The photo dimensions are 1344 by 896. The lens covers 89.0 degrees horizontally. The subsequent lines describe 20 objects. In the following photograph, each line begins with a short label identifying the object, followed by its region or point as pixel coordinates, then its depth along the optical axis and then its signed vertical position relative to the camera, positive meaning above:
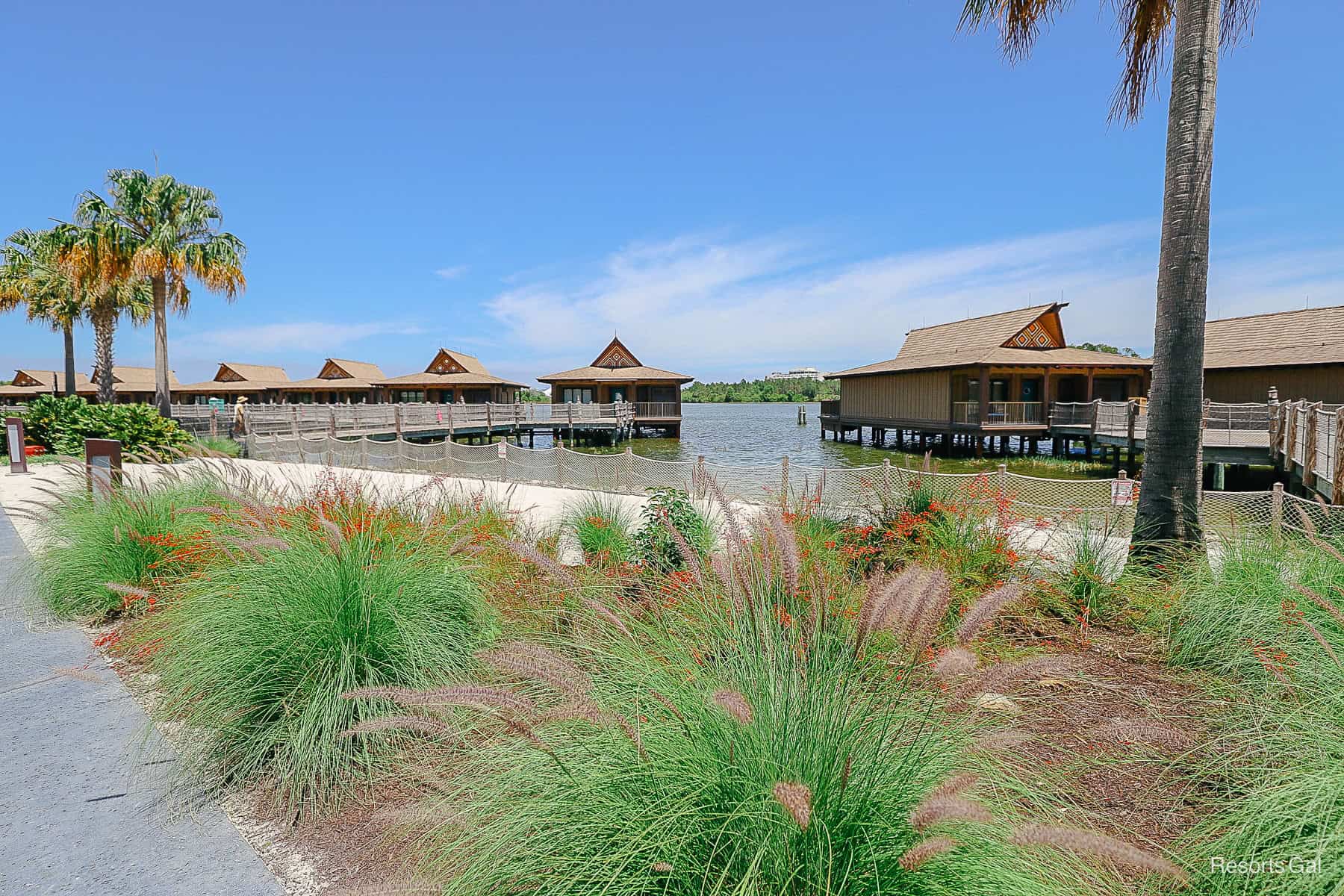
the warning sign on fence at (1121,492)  7.60 -0.98
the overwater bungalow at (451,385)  48.59 +2.01
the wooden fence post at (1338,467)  9.52 -0.94
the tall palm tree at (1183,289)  5.80 +0.99
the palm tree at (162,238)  26.75 +7.11
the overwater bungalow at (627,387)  45.84 +1.66
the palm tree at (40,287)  36.56 +7.01
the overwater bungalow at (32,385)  62.00 +3.15
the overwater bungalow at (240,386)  56.31 +2.40
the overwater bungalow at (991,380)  31.12 +1.31
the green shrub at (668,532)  5.46 -1.06
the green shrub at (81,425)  18.55 -0.23
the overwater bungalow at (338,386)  53.72 +2.16
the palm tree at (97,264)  26.53 +6.01
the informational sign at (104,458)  6.52 -0.42
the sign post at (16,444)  15.29 -0.60
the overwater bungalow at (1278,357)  25.86 +1.82
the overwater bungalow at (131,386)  58.25 +2.61
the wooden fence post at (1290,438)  15.48 -0.83
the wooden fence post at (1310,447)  12.36 -0.85
